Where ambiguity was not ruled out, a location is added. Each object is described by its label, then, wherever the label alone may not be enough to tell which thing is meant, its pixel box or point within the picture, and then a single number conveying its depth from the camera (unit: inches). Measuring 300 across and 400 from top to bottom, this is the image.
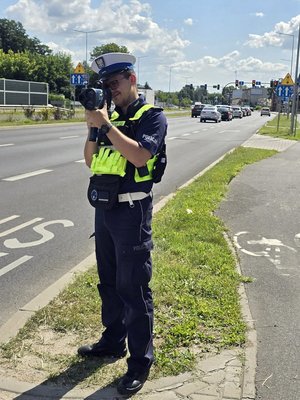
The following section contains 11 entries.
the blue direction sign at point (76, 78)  1295.8
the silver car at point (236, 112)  2780.5
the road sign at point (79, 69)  1300.3
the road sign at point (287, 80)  1149.7
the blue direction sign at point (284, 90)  1231.2
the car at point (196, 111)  2576.3
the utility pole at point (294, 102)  1191.6
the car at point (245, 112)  3311.5
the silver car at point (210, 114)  1996.8
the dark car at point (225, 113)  2267.5
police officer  119.0
